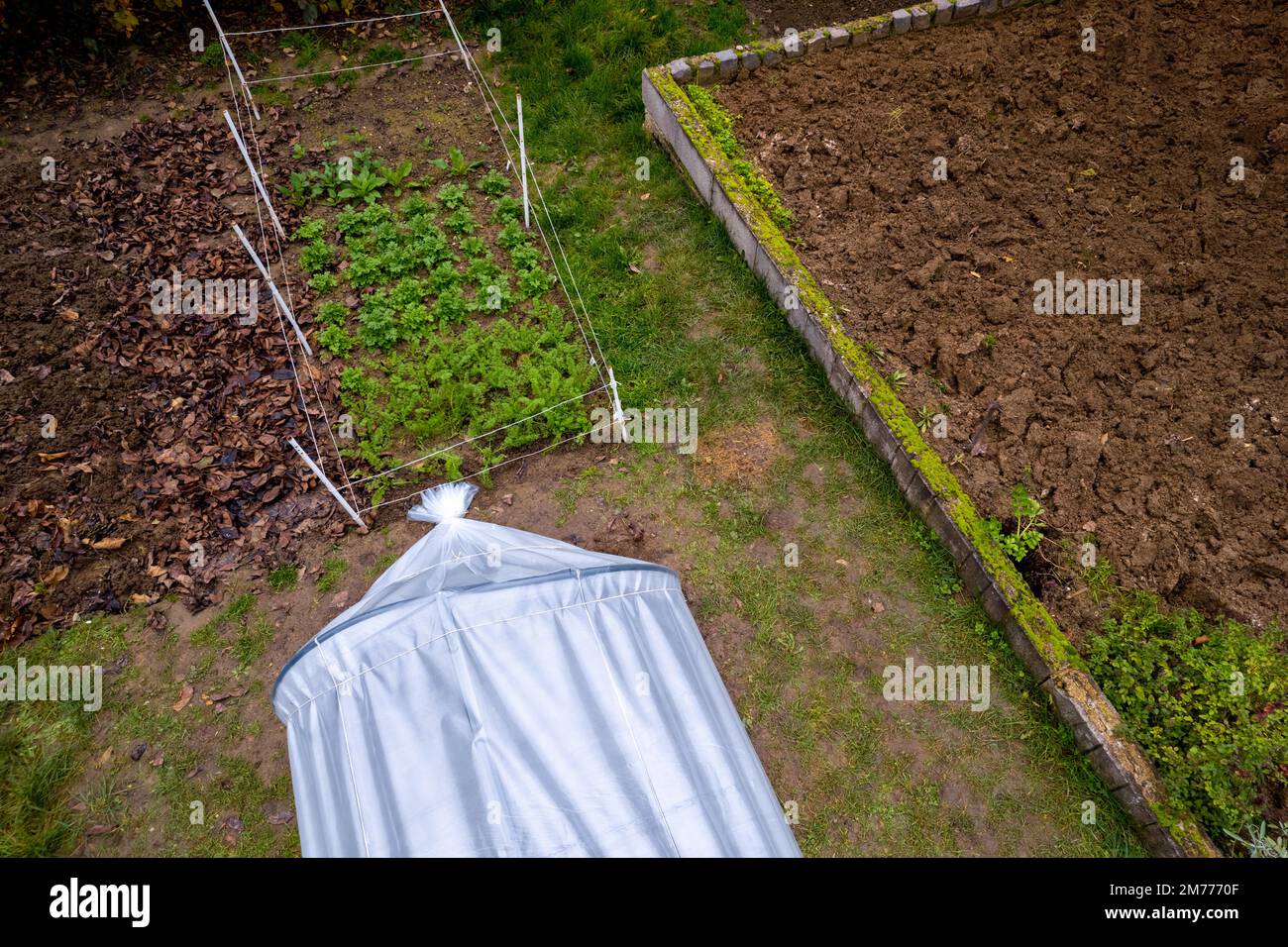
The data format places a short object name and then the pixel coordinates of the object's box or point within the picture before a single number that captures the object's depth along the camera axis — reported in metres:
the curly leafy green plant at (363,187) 6.84
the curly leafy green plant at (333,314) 6.05
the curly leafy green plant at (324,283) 6.26
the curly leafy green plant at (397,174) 6.90
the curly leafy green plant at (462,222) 6.63
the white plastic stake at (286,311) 5.20
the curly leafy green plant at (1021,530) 4.61
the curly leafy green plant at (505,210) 6.71
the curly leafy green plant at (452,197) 6.80
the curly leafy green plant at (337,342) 5.91
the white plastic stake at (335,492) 4.55
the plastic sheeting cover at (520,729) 3.00
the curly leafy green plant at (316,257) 6.38
